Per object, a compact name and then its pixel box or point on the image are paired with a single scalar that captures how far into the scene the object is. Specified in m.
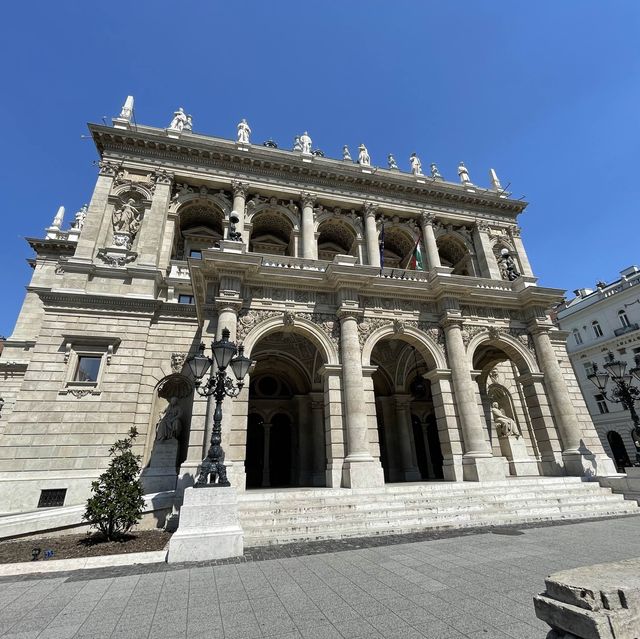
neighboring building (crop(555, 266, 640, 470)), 35.06
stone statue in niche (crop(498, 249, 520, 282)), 19.73
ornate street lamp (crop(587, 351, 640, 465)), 13.04
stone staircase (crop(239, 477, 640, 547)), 9.12
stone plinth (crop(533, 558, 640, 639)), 2.27
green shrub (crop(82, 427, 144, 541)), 9.53
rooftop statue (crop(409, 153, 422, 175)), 29.39
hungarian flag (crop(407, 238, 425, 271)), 19.55
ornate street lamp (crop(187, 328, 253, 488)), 8.38
